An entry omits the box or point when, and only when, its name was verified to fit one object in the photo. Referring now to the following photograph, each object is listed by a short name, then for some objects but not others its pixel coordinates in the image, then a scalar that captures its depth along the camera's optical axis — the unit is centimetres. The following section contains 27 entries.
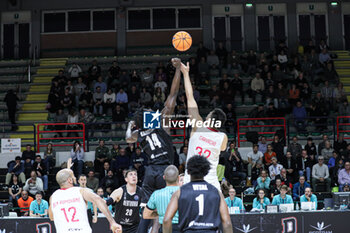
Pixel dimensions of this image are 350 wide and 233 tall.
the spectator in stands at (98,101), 2409
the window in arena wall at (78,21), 3064
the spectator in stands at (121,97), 2398
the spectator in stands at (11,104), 2469
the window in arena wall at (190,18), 3011
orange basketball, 1329
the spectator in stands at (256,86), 2458
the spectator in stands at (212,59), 2691
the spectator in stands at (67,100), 2428
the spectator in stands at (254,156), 2052
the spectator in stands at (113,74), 2533
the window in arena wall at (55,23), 3067
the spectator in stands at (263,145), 2108
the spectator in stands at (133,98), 2382
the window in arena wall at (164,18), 3027
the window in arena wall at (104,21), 3058
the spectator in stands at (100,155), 2062
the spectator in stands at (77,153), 2065
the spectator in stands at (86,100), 2425
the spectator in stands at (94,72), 2601
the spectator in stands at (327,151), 2116
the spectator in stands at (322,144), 2137
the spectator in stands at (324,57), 2647
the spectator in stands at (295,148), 2070
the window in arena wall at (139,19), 3048
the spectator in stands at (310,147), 2101
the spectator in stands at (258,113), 2284
